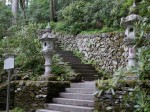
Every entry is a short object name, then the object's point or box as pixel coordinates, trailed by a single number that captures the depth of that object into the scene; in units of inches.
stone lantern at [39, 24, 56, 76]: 401.3
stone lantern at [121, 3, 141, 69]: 303.7
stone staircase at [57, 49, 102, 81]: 465.1
